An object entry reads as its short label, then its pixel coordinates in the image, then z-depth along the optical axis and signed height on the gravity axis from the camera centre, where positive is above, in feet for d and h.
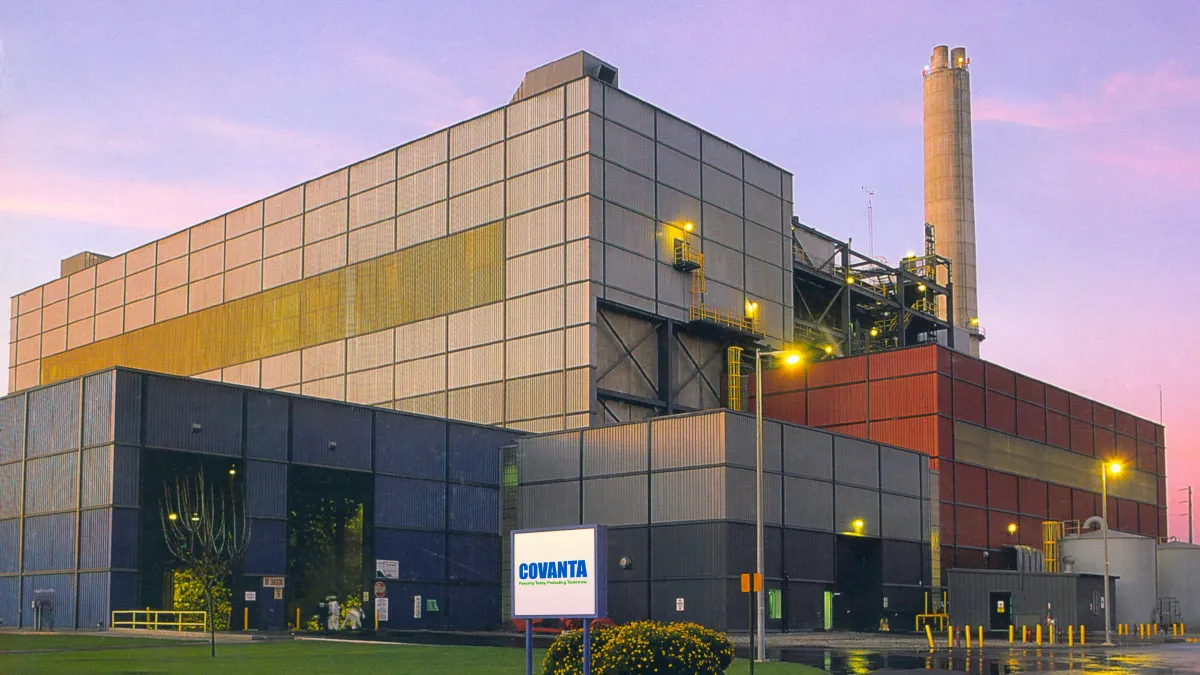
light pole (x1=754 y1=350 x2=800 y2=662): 121.80 -2.03
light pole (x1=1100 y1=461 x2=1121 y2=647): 170.74 -16.71
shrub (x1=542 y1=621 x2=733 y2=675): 77.61 -9.48
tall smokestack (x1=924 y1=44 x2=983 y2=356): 384.06 +94.68
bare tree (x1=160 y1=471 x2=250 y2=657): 171.53 -3.23
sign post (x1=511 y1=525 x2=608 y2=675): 67.62 -4.16
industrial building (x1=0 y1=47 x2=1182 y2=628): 198.39 +28.95
